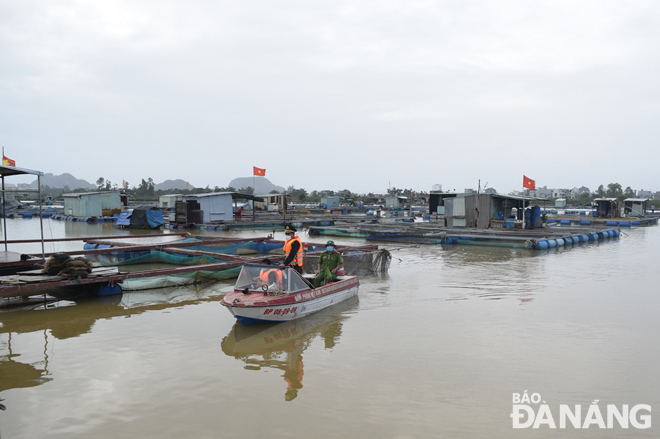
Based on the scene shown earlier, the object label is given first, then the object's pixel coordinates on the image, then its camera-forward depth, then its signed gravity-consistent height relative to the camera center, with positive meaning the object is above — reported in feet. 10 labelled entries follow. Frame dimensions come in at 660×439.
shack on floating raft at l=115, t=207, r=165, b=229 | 124.57 -1.36
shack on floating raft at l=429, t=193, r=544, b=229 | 110.63 -0.80
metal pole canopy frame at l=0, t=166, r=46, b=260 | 42.00 +4.24
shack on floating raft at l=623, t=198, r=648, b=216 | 192.95 -0.79
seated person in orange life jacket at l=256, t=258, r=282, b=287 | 34.19 -4.94
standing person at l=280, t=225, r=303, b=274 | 37.02 -3.54
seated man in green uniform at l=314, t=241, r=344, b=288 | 40.75 -5.02
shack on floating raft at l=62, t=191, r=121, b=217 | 154.10 +3.79
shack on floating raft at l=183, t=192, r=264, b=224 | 134.62 +2.12
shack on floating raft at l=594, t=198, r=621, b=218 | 173.68 -1.25
